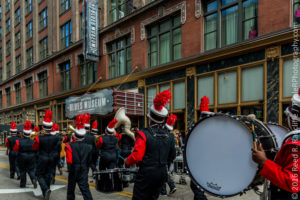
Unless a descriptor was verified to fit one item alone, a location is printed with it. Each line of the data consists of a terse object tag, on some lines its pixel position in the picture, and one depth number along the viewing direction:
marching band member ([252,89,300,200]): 2.23
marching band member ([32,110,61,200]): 6.64
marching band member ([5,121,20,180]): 10.06
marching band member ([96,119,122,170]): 7.76
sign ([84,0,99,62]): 18.92
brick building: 10.18
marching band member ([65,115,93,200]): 5.30
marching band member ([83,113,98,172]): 8.99
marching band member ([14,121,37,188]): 8.15
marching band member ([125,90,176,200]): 4.10
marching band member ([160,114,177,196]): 7.09
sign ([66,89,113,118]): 14.96
